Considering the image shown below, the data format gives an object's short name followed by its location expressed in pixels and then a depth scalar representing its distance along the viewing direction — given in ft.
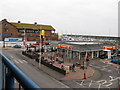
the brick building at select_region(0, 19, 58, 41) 162.61
